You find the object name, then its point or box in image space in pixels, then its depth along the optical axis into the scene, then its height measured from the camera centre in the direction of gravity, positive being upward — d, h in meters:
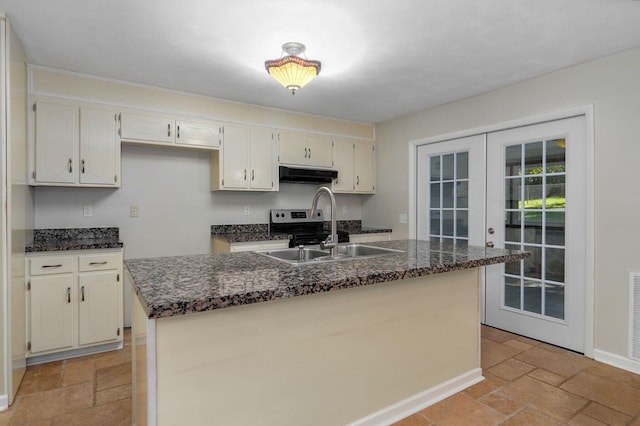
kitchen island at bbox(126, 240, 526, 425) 1.29 -0.58
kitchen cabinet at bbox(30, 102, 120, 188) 2.87 +0.57
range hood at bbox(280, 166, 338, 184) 4.04 +0.45
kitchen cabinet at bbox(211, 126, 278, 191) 3.73 +0.57
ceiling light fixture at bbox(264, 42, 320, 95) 2.39 +1.01
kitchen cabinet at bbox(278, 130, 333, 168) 4.12 +0.77
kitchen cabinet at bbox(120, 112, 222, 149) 3.24 +0.81
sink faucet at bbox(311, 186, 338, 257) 2.00 -0.13
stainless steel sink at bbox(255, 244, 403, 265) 2.24 -0.26
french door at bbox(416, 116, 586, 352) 2.91 -0.04
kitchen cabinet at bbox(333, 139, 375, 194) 4.54 +0.62
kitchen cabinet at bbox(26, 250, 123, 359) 2.66 -0.72
